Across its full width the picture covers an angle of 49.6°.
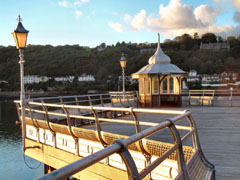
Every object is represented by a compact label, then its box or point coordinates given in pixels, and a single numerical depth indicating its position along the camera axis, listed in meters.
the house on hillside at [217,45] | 183.96
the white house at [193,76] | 99.06
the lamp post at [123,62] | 18.84
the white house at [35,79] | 158.12
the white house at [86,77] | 146.12
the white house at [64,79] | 155.25
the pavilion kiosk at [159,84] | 17.90
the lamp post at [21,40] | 8.59
